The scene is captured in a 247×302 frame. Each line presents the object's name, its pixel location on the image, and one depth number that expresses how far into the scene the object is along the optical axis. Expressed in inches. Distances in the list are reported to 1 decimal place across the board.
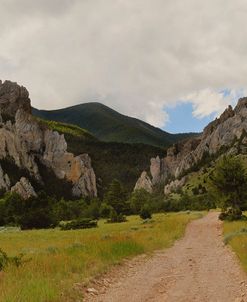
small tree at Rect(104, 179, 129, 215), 3094.7
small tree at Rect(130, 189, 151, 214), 3378.4
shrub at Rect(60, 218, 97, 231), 1806.9
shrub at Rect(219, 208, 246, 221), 1456.9
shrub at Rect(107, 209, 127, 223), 2190.4
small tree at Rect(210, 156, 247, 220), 1477.9
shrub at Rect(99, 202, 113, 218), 3089.6
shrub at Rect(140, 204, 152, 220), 2233.6
